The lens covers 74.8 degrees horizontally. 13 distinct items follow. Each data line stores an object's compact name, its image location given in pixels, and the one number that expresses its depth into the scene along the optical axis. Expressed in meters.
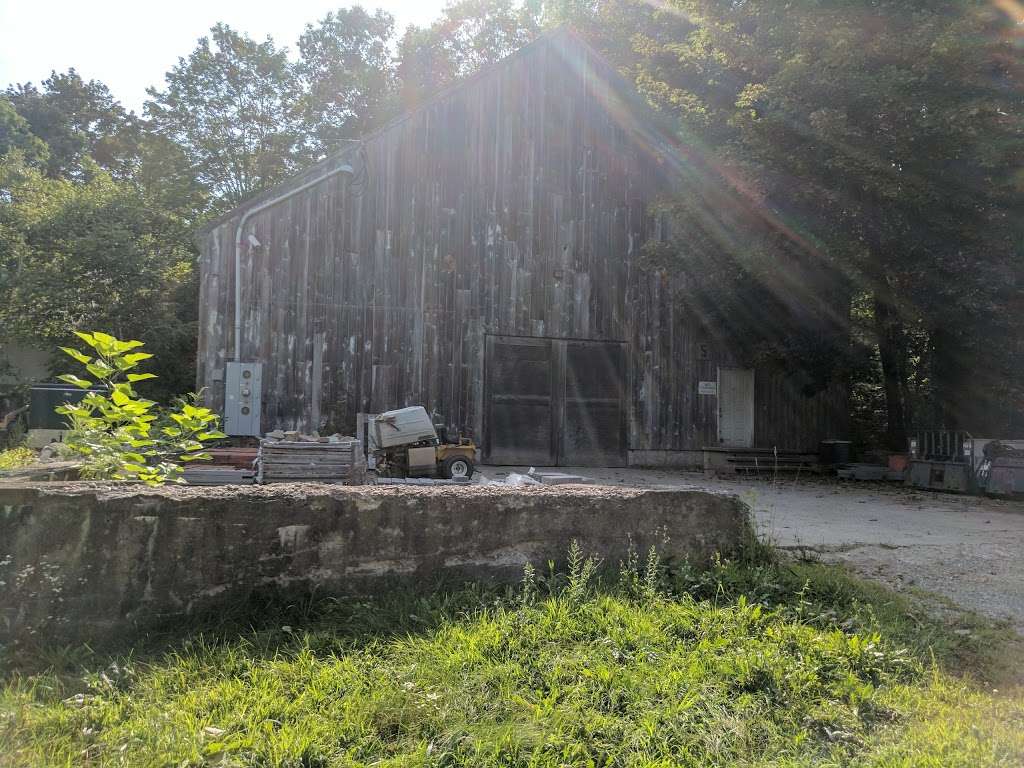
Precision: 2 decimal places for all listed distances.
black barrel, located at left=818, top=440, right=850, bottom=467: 15.48
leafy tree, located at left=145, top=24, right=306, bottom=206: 26.69
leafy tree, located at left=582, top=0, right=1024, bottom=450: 9.97
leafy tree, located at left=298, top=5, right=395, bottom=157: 26.66
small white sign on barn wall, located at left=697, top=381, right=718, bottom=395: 14.90
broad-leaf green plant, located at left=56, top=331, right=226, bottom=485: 3.85
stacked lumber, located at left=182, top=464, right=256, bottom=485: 7.90
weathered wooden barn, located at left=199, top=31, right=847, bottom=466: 11.67
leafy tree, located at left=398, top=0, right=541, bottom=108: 25.78
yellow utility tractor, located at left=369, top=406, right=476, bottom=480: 9.49
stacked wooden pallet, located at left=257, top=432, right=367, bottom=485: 7.43
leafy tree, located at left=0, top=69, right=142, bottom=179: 31.58
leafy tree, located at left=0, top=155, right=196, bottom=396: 17.09
